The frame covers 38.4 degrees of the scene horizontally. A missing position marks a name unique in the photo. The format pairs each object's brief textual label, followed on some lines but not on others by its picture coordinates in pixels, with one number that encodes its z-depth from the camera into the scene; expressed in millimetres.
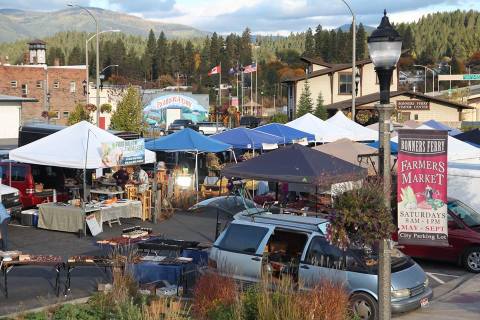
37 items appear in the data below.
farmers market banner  7867
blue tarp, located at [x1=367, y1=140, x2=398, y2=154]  24584
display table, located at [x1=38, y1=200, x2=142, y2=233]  17781
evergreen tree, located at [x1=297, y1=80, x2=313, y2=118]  50625
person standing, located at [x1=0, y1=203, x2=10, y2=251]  15219
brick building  70375
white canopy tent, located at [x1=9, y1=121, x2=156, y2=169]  18188
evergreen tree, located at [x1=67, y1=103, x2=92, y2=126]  41500
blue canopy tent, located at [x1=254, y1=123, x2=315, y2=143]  28031
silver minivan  10391
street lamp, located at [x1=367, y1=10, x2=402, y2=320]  7328
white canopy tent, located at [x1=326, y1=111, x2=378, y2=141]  30109
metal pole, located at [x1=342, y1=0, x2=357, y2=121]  28781
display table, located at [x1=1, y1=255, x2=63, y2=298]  11555
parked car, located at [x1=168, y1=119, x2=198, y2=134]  52719
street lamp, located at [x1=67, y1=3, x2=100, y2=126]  33375
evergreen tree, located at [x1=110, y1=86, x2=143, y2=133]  37875
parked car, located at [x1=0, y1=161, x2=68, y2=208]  19938
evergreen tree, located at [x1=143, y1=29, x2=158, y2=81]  136250
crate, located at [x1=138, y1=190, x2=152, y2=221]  20062
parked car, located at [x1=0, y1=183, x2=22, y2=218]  18203
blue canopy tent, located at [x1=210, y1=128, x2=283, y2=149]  25875
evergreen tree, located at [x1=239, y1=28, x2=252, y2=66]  139625
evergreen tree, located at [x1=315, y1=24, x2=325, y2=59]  127125
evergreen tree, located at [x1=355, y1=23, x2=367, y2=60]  121388
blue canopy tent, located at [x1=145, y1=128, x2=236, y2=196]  23391
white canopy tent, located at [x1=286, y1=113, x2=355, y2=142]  29547
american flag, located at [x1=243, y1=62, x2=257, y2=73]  63838
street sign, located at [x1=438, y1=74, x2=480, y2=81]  56500
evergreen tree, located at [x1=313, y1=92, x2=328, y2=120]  48156
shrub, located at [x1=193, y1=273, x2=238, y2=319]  8930
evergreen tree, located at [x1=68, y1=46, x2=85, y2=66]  137875
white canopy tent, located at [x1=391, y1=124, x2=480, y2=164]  23022
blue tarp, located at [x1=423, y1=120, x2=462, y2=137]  29875
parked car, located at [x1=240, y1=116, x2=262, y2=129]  52050
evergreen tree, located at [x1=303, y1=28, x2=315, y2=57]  125494
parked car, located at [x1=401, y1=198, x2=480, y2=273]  14617
